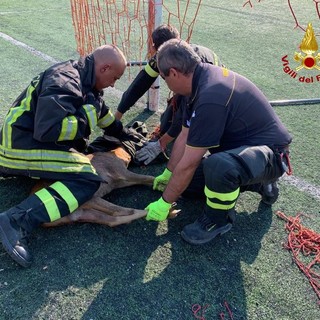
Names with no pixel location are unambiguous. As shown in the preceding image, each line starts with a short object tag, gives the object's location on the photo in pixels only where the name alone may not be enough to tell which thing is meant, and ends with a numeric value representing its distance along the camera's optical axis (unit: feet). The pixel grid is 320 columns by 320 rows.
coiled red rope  8.55
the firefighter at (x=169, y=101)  11.75
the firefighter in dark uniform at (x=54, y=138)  8.71
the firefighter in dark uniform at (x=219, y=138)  8.42
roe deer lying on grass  9.50
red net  18.71
